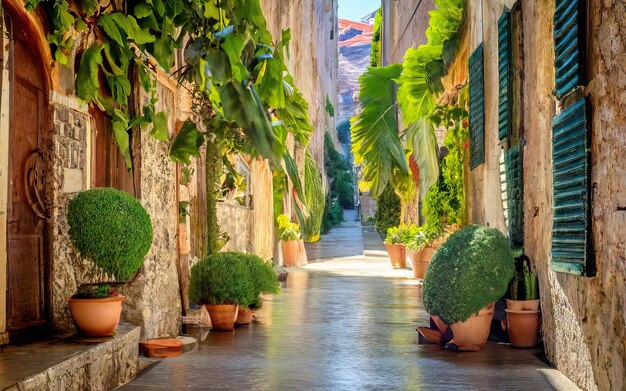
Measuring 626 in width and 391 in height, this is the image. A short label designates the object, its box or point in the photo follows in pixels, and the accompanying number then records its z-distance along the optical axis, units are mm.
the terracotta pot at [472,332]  6531
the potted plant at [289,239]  18047
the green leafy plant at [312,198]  19062
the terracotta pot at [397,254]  17266
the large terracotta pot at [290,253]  18609
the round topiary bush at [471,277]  6418
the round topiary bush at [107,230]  5164
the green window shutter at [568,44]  4648
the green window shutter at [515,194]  6844
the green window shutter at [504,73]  7055
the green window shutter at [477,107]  8758
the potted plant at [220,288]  7781
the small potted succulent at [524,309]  6418
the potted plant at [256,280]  8258
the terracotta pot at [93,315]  5121
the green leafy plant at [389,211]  22688
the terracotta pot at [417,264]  13962
